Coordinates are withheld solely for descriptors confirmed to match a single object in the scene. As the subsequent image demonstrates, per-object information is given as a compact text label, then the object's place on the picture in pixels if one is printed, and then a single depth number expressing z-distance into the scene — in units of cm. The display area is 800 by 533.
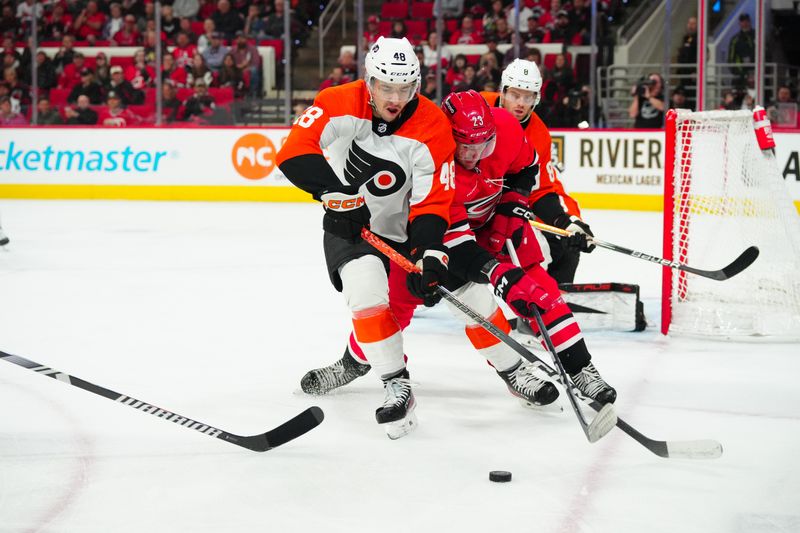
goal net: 820
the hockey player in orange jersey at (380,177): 548
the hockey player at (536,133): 709
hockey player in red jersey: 580
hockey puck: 480
